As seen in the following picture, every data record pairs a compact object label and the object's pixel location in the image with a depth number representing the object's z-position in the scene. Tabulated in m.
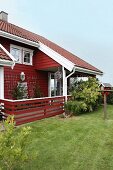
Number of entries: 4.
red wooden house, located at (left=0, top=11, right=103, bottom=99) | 7.58
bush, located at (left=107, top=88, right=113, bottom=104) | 10.46
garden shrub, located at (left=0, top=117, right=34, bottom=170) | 2.45
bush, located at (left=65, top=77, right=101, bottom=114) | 6.92
